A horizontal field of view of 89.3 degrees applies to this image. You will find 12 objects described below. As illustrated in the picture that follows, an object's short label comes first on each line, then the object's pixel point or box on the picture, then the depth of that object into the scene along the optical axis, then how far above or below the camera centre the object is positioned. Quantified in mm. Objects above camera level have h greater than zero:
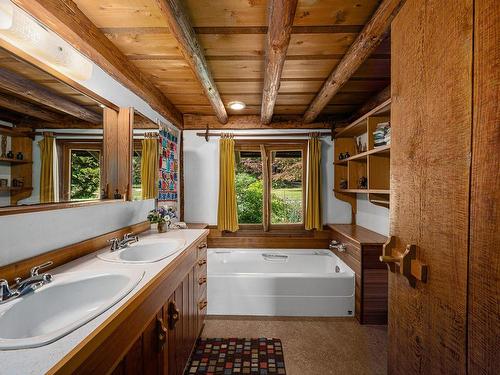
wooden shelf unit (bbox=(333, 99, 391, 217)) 2371 +255
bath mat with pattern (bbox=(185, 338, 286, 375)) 1811 -1324
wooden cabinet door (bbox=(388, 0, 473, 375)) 653 +29
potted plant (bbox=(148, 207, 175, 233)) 2227 -307
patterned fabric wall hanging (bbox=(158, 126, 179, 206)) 2729 +211
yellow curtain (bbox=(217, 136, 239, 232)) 3346 -45
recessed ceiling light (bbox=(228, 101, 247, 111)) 2845 +914
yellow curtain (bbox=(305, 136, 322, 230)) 3316 +14
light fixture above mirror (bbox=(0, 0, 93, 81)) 1043 +669
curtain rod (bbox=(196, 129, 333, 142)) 3402 +683
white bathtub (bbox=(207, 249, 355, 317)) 2516 -1088
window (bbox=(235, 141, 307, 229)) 3527 -30
